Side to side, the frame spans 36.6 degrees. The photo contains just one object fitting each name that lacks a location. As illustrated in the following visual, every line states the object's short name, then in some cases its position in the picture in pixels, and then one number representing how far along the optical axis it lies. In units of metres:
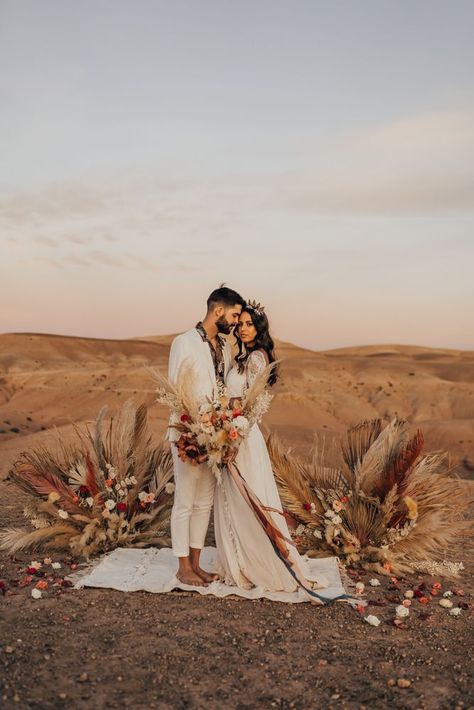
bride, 5.93
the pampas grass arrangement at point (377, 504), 6.78
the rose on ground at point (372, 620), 5.33
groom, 5.89
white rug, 5.89
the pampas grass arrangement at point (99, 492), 7.08
